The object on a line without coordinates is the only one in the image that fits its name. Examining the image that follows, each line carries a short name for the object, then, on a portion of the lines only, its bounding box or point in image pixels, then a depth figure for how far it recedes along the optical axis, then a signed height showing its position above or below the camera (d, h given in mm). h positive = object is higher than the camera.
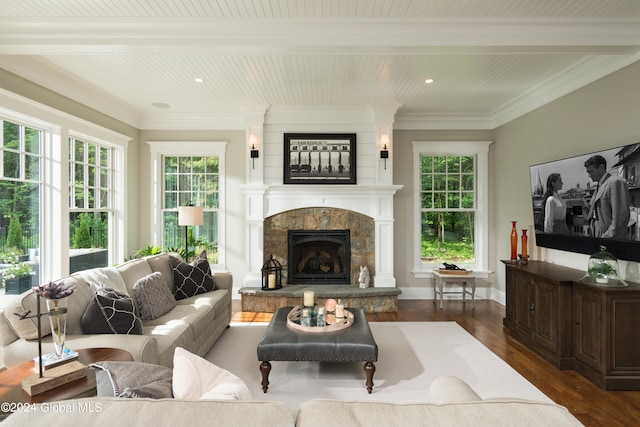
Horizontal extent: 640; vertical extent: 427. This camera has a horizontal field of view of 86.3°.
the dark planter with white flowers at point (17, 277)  3307 -619
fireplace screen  5250 -671
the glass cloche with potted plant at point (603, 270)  2904 -500
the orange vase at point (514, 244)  4371 -395
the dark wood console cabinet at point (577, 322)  2729 -989
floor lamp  4570 -17
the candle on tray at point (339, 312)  3174 -915
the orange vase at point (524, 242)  4281 -368
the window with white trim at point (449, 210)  5582 +58
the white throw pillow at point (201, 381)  1122 -578
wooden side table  1498 -800
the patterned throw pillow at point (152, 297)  2957 -739
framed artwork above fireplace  5207 +857
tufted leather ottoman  2676 -1077
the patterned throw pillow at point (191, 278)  3719 -712
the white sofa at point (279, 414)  826 -498
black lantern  4875 -884
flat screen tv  2916 +85
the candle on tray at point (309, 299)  3424 -854
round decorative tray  2943 -980
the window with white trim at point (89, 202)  4273 +176
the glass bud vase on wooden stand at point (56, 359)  1553 -731
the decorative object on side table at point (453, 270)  4945 -834
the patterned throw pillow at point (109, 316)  2318 -701
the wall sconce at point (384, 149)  5082 +968
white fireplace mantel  5133 +138
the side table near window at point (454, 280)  4910 -964
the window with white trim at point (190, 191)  5535 +387
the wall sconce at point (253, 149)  5152 +989
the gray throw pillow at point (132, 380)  1099 -562
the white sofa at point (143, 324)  2090 -805
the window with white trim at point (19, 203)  3305 +125
